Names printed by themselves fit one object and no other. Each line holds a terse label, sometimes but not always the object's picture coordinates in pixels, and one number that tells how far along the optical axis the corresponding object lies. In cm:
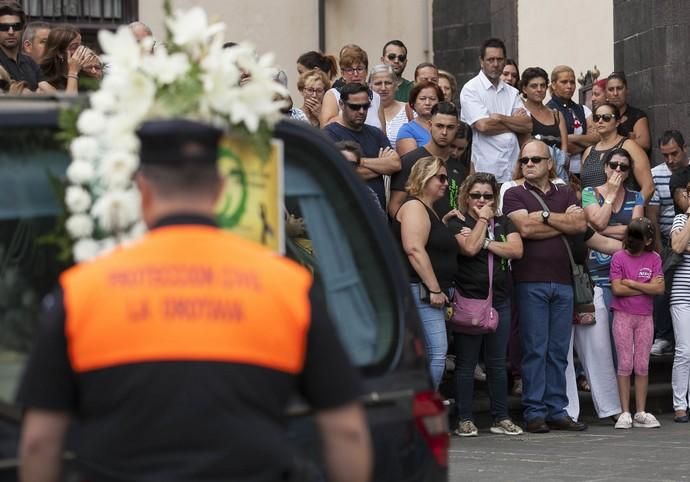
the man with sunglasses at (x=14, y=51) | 1001
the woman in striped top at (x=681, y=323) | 1291
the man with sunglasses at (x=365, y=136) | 1159
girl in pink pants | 1252
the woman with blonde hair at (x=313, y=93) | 1287
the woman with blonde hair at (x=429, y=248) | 1115
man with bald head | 1205
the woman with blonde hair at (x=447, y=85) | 1408
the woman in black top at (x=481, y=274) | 1159
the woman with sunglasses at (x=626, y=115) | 1552
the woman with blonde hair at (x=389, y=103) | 1298
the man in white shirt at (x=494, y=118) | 1338
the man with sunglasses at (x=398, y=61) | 1470
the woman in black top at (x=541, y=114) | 1391
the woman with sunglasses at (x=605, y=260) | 1262
